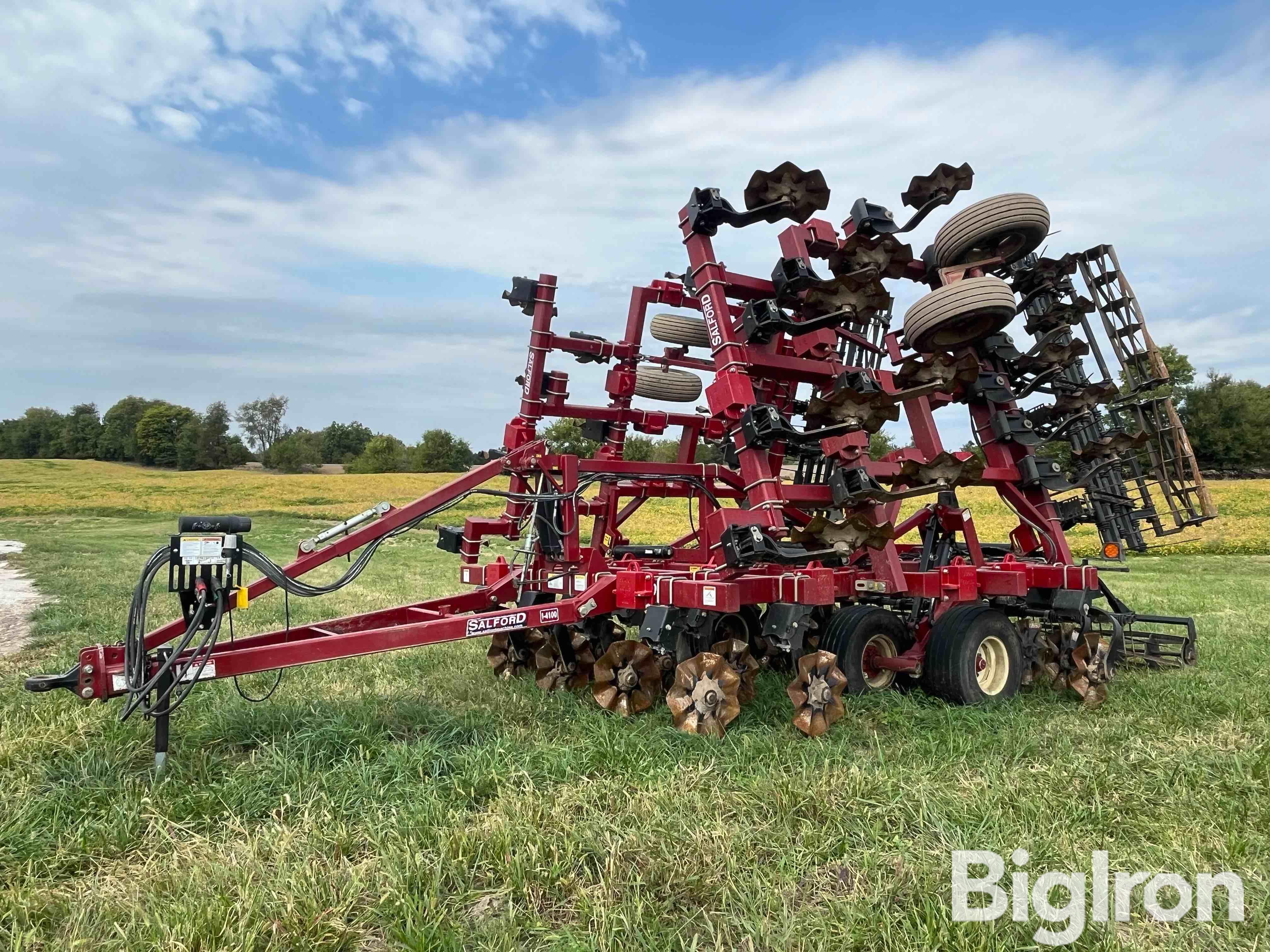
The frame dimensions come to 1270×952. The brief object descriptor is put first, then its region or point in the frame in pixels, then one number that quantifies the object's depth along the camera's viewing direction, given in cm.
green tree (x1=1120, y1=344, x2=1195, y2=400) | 3416
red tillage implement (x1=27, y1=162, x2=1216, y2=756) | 498
